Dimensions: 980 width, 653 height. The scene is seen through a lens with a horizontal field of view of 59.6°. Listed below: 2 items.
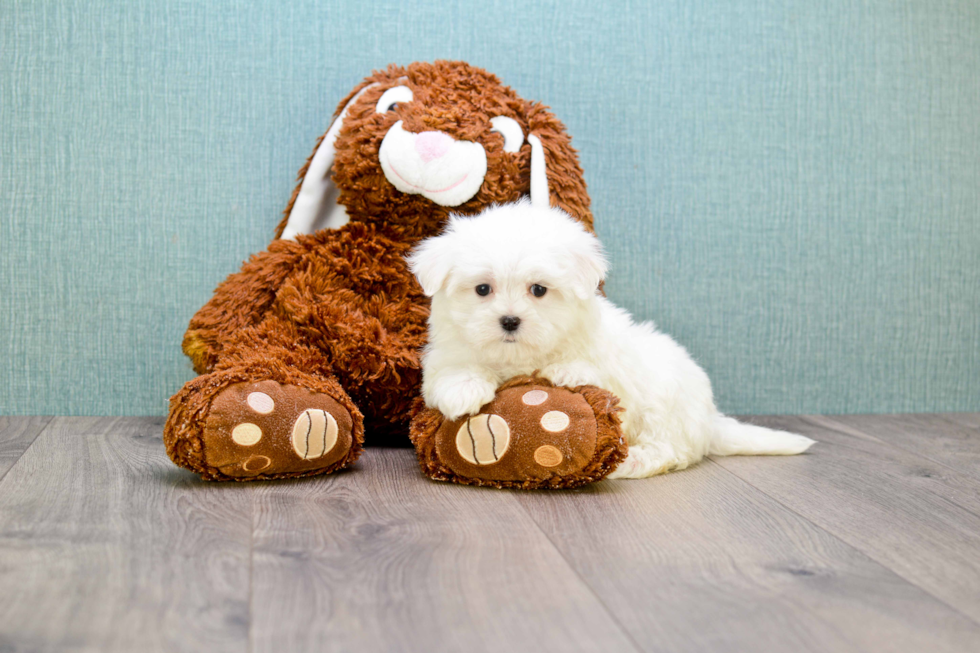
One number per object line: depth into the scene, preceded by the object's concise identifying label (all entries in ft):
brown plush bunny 4.06
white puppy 4.06
